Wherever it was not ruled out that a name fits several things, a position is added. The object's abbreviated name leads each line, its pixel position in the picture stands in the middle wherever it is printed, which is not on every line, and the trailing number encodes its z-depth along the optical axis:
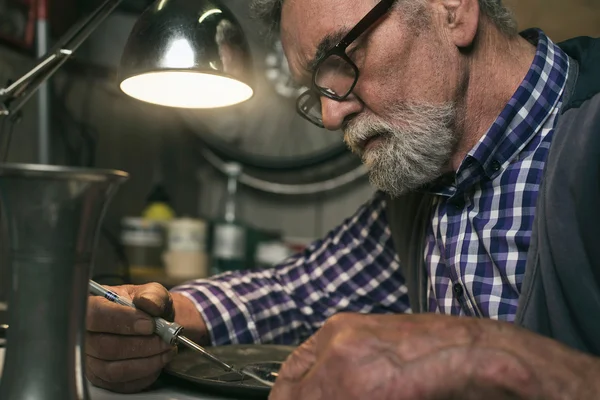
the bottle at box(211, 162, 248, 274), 1.82
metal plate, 0.64
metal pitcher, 0.39
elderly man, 0.44
